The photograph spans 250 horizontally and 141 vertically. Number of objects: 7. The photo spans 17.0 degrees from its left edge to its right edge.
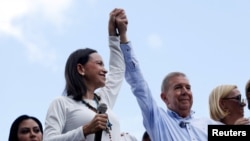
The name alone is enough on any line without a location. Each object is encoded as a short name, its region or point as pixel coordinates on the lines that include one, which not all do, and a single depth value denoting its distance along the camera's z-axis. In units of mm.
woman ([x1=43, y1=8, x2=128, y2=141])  7220
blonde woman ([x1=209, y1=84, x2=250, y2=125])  9567
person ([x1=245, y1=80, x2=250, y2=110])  9709
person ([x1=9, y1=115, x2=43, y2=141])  9187
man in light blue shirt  8937
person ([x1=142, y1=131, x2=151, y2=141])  10506
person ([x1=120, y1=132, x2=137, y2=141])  8181
